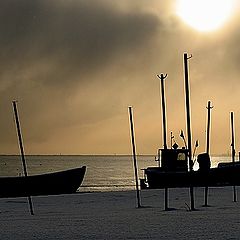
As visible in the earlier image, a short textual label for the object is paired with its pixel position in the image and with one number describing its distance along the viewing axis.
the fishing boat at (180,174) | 35.62
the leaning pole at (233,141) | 22.00
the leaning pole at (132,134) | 18.80
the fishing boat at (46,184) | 37.66
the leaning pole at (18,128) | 16.57
